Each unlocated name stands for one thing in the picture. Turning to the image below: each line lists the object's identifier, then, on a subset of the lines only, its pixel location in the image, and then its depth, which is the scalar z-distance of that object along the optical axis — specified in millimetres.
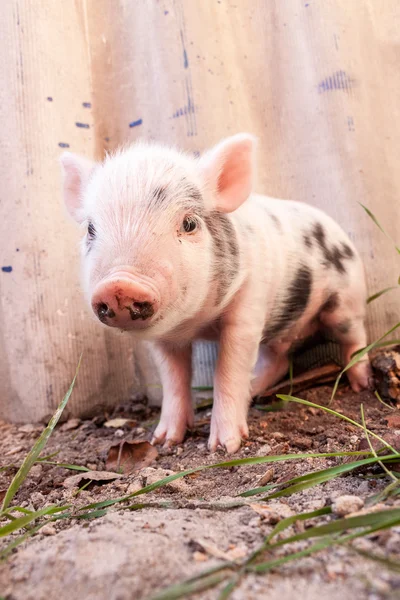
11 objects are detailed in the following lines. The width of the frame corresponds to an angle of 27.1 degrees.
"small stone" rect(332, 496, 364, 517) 318
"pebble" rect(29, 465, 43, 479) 443
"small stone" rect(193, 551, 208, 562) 299
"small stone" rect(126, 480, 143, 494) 396
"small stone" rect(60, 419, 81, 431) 559
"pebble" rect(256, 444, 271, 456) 432
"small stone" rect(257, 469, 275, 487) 386
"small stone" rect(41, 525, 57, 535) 341
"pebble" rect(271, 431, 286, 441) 454
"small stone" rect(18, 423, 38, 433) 551
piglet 401
